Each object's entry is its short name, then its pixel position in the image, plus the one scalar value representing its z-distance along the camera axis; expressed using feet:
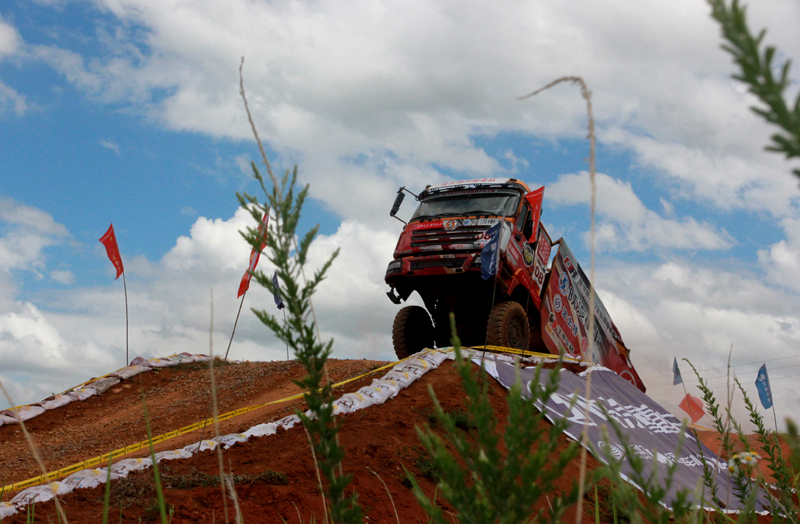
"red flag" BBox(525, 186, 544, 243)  36.65
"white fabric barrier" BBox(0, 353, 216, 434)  38.02
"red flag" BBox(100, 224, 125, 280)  43.93
